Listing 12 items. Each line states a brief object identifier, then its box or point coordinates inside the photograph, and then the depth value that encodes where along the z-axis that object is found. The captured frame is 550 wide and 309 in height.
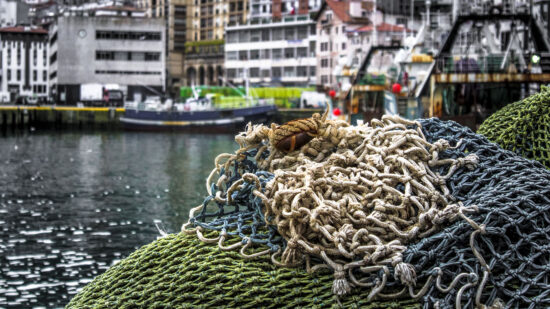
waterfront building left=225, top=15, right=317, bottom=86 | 119.75
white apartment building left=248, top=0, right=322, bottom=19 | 132.38
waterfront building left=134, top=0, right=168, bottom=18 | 158.61
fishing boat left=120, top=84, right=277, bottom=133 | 91.56
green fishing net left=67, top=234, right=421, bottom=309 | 3.95
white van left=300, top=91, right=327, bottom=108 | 101.76
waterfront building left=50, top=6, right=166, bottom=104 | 112.62
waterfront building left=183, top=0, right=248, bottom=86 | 146.88
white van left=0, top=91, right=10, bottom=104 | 127.38
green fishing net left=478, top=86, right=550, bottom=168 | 4.86
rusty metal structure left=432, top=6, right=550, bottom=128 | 34.91
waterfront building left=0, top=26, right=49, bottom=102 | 158.00
